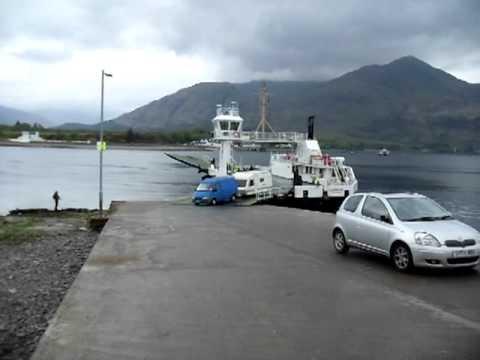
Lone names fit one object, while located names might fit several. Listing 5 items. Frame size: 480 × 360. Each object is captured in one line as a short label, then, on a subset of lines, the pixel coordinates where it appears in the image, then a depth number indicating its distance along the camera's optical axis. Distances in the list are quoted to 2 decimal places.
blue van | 27.97
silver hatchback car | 9.74
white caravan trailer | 32.25
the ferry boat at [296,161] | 37.38
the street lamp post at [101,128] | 22.77
